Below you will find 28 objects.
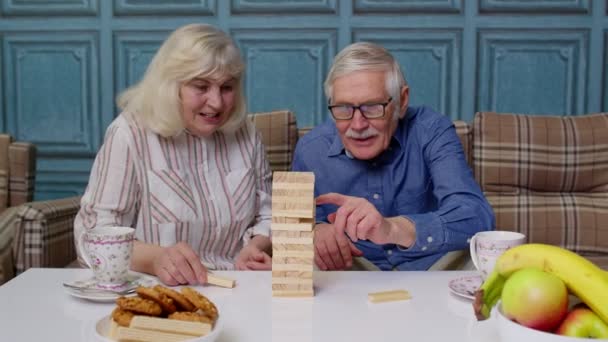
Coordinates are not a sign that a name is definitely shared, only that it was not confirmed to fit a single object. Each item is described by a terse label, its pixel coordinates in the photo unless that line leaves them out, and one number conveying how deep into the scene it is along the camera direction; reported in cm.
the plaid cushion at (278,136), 248
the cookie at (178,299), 100
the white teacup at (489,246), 118
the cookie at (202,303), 99
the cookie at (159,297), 98
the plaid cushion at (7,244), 227
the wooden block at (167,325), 92
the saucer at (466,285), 120
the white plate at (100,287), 118
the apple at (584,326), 80
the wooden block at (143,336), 91
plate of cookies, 91
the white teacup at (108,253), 122
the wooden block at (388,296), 118
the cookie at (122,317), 94
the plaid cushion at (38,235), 208
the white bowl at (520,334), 79
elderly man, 151
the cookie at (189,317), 95
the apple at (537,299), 81
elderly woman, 166
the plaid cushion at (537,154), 251
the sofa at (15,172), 262
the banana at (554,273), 82
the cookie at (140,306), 96
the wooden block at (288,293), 121
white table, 103
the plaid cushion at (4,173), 263
